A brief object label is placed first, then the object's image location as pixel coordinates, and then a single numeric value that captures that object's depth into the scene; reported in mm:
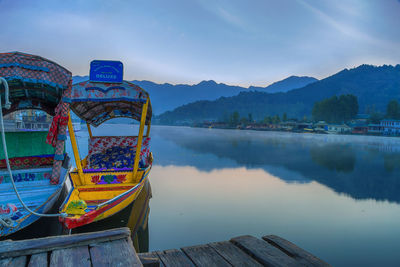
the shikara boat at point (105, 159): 6403
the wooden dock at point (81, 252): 1826
